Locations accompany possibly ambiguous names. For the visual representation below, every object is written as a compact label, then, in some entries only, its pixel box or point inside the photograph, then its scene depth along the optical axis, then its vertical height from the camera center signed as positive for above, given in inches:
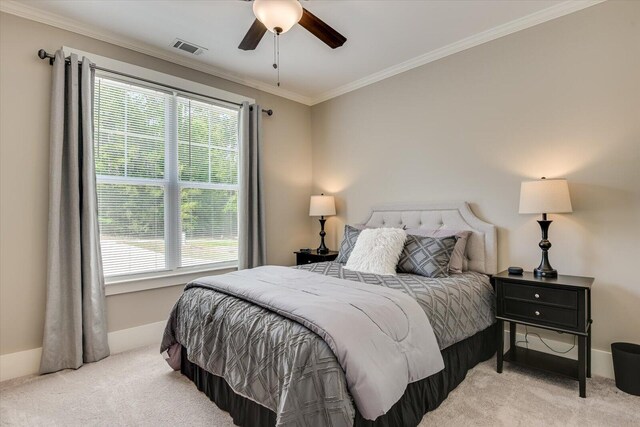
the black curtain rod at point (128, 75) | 104.8 +49.3
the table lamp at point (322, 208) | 165.2 +0.5
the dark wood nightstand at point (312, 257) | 157.4 -22.8
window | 119.9 +12.5
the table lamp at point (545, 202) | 94.4 +1.5
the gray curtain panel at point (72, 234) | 103.6 -7.3
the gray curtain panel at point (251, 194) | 151.6 +7.2
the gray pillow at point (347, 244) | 129.7 -14.0
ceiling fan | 73.3 +45.0
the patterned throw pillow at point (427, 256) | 104.5 -15.5
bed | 55.4 -29.2
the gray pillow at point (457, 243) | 112.0 -12.1
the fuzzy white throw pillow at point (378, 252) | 109.0 -14.7
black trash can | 85.1 -41.8
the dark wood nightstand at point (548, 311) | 85.9 -28.6
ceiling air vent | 123.8 +62.1
